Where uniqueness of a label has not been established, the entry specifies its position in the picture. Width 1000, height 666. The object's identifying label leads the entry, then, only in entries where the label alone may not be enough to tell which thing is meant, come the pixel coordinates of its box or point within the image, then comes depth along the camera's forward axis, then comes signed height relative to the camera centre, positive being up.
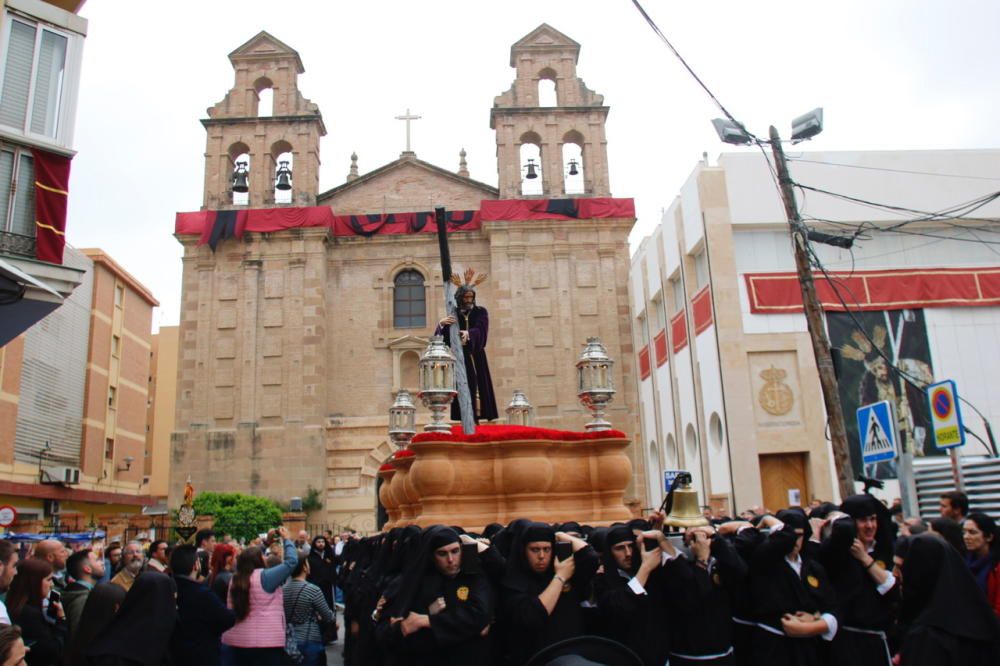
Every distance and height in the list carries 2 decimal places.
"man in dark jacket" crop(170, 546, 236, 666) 5.50 -0.72
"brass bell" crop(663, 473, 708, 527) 4.98 -0.06
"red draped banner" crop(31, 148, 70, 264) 10.83 +4.28
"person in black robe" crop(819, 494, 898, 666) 4.84 -0.61
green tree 21.44 +0.14
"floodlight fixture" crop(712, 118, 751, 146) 11.60 +5.18
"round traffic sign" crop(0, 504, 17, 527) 16.75 +0.22
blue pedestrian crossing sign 8.07 +0.60
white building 17.98 +4.31
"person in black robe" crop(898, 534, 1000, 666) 4.16 -0.64
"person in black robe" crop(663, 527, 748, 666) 4.61 -0.59
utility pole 10.55 +2.08
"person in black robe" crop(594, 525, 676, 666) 4.52 -0.52
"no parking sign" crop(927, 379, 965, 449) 7.76 +0.71
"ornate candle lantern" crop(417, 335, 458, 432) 8.16 +1.33
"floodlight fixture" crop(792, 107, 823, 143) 11.55 +5.23
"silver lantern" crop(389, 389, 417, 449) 12.34 +1.46
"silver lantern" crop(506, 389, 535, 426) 11.87 +1.41
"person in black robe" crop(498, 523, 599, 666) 4.46 -0.43
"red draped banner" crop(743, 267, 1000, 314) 18.48 +4.60
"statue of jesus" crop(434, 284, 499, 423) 9.70 +1.93
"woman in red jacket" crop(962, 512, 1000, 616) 5.08 -0.37
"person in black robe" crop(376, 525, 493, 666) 4.22 -0.52
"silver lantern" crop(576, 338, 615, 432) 8.40 +1.28
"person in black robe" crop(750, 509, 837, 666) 4.56 -0.61
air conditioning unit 28.91 +1.75
